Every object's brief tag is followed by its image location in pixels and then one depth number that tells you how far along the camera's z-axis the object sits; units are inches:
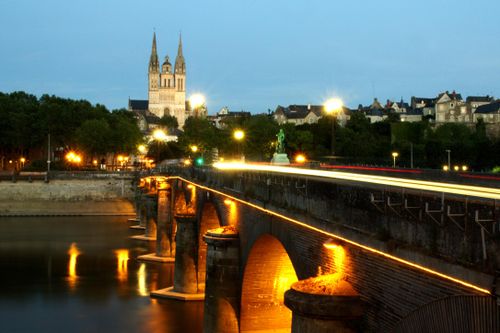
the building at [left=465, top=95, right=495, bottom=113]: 6946.9
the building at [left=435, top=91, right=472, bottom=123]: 6501.0
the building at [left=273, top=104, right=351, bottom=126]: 7608.3
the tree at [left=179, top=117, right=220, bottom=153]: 4685.0
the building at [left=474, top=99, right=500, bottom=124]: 5925.2
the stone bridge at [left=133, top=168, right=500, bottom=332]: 430.0
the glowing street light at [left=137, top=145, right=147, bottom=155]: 6491.1
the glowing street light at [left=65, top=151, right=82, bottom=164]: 5388.3
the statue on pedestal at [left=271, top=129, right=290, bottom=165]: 1933.6
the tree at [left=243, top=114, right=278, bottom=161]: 4259.4
